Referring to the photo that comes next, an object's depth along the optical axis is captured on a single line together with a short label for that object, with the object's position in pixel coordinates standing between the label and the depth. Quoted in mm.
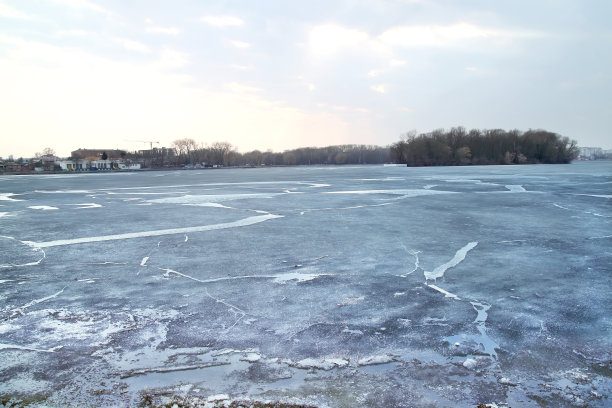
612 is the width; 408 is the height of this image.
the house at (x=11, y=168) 99375
